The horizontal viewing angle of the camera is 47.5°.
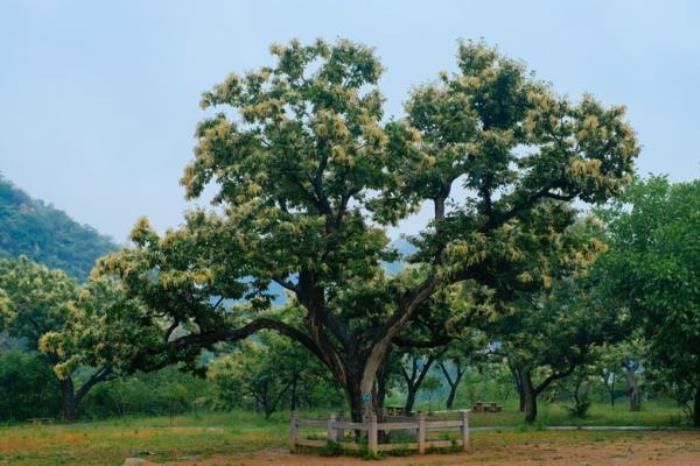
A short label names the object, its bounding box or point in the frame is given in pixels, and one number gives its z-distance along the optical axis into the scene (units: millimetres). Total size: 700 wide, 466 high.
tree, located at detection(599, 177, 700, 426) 34531
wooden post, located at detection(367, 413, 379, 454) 26516
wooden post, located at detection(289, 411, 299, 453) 29328
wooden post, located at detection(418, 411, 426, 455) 27734
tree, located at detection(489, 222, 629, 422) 44062
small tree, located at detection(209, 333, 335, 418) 52438
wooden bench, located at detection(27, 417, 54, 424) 56312
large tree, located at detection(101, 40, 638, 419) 27328
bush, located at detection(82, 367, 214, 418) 65625
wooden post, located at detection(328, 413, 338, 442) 27953
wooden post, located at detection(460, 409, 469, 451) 28891
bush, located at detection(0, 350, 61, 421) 60375
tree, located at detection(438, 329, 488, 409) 46875
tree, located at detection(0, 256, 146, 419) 57375
